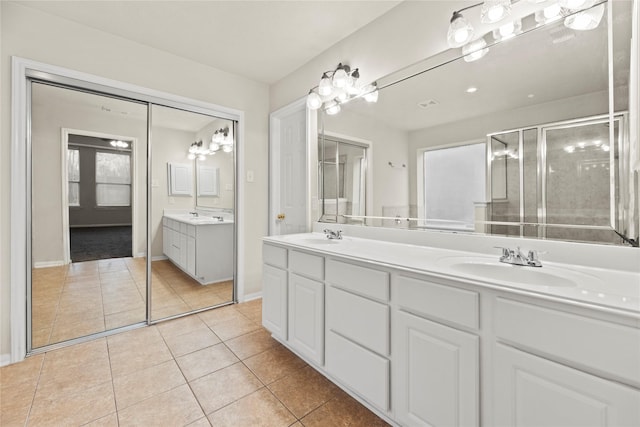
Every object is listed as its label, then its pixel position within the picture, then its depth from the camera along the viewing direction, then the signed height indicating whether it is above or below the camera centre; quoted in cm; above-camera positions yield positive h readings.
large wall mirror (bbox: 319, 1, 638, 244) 111 +40
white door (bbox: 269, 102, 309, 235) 273 +46
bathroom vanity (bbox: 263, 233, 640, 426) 74 -45
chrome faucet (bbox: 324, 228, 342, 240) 212 -17
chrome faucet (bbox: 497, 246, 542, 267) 116 -20
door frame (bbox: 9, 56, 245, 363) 179 +24
